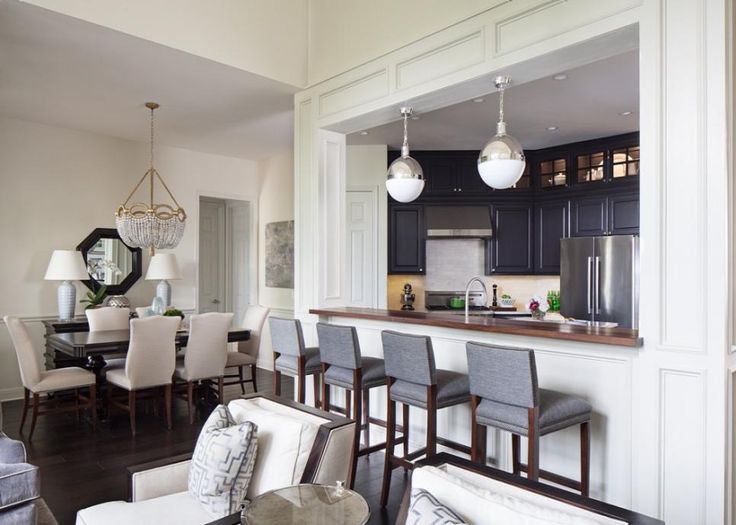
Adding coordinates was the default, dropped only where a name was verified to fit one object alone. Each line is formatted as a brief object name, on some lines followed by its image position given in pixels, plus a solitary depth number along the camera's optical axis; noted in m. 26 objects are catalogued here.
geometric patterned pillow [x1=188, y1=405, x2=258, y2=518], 1.96
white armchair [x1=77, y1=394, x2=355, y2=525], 1.97
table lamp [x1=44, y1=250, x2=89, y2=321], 5.35
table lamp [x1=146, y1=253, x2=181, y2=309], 6.15
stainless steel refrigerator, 5.40
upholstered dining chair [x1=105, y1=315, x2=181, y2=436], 4.27
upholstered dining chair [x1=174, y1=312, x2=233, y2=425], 4.64
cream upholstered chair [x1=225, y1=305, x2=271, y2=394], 5.45
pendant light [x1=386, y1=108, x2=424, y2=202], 3.47
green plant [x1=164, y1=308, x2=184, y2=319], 5.04
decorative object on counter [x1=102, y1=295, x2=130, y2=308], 5.82
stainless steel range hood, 6.49
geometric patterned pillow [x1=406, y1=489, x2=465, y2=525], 1.31
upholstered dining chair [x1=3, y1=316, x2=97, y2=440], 4.15
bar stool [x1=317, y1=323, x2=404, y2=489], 3.29
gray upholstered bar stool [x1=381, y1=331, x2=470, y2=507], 2.82
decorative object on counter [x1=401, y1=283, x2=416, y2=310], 6.67
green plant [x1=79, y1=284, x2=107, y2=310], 5.80
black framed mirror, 5.97
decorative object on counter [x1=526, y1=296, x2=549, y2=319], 5.59
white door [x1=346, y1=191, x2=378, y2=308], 6.25
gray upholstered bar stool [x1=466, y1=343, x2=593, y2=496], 2.37
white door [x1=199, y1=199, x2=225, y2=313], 7.95
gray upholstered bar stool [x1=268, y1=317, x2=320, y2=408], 3.73
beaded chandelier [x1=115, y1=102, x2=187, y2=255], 5.07
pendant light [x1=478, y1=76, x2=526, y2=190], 2.86
